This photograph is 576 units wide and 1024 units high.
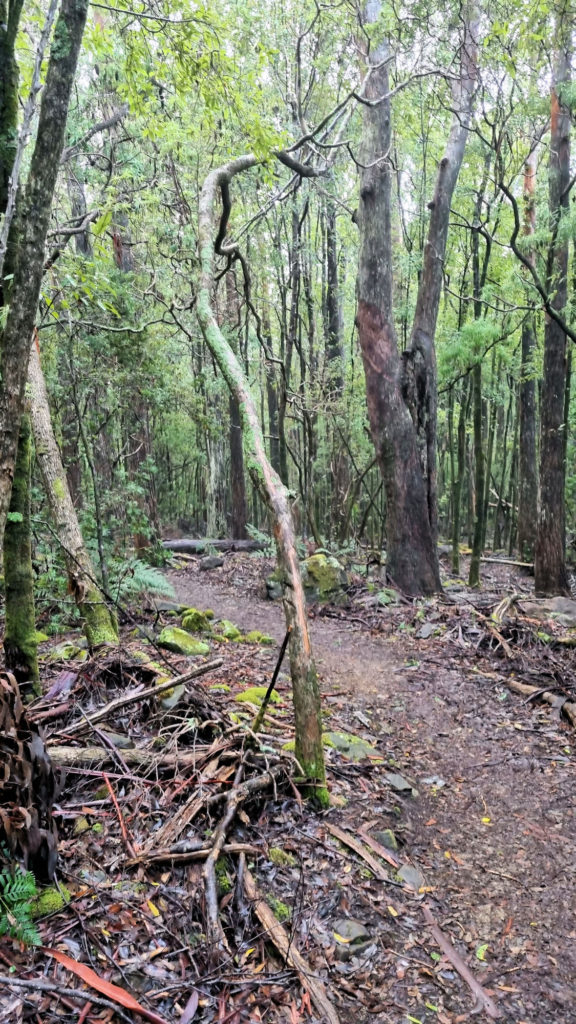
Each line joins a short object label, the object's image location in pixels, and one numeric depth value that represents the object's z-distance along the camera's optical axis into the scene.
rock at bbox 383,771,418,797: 4.23
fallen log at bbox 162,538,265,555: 16.14
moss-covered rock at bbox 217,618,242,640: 7.63
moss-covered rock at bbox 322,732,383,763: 4.54
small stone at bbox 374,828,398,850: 3.58
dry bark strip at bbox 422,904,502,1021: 2.60
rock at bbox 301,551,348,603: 10.04
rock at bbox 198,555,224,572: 14.00
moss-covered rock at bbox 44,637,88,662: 5.09
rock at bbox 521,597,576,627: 8.20
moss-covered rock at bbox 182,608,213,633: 7.61
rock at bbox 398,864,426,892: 3.32
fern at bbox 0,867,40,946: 2.13
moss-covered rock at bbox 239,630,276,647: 7.60
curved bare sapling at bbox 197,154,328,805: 3.25
